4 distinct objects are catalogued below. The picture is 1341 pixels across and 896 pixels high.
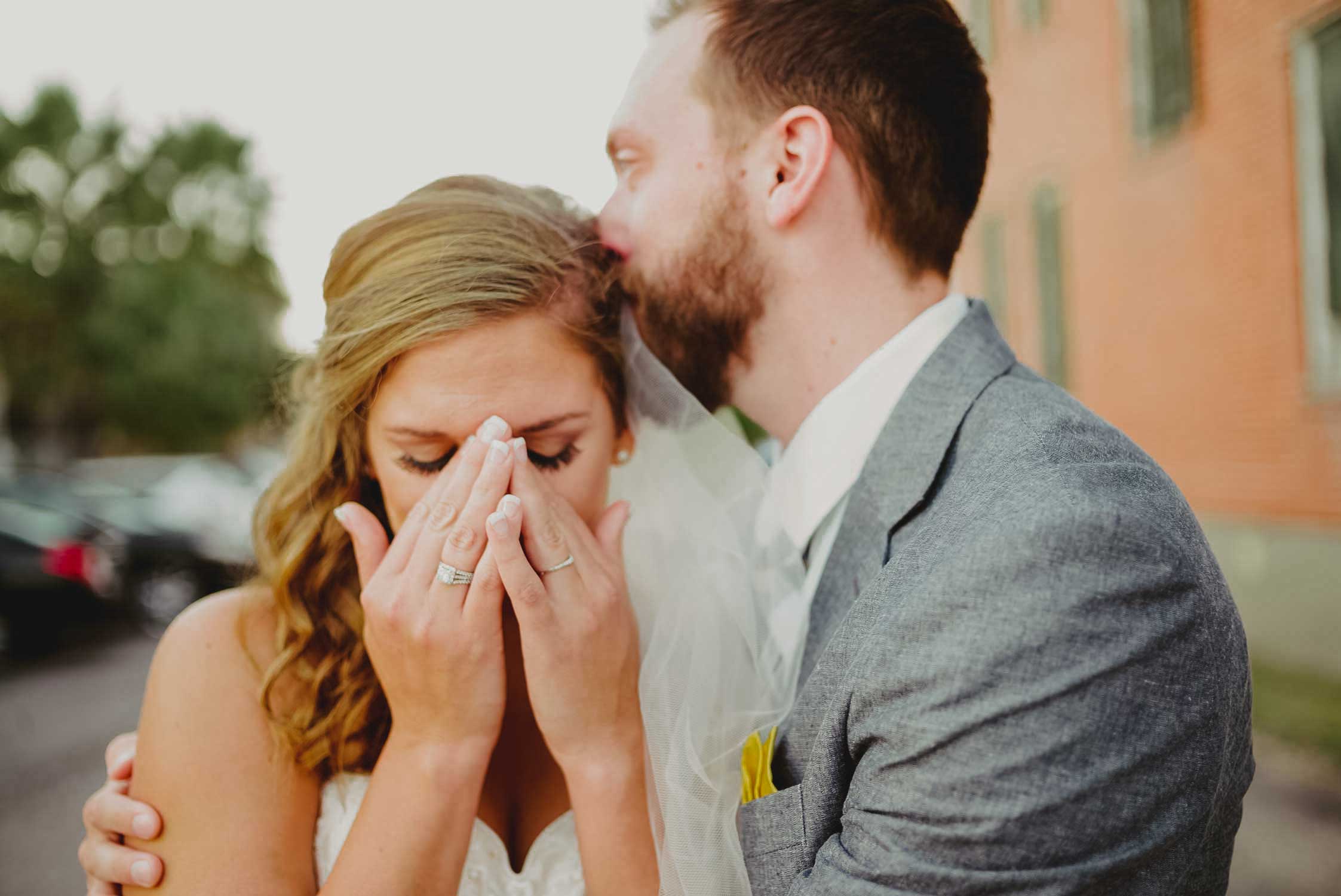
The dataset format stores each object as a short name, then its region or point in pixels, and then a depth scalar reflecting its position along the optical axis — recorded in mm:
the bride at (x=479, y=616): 700
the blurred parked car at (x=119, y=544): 6827
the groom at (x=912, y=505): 579
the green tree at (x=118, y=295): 21375
